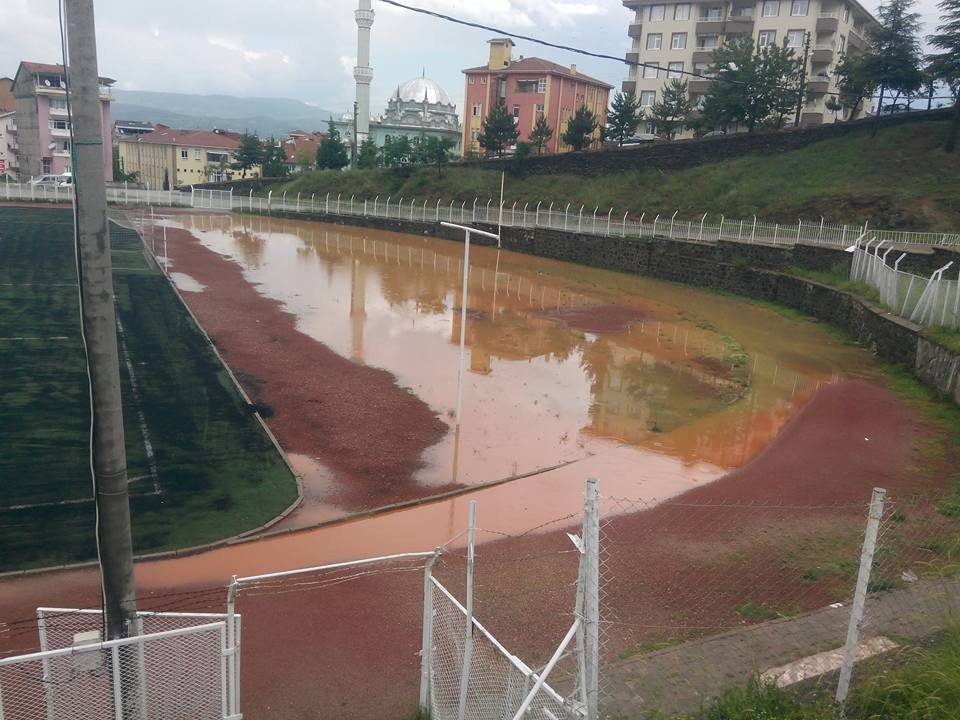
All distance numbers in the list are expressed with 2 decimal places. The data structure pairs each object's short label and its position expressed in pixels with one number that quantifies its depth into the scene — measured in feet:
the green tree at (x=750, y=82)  147.02
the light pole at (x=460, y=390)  46.75
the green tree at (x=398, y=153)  211.20
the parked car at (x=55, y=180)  193.80
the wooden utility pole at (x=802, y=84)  149.77
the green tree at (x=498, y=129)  185.78
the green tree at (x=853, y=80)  138.82
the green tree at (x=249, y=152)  241.96
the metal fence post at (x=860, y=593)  15.46
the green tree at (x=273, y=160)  241.14
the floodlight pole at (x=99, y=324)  16.01
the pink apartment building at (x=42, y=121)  222.07
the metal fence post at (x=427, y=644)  17.65
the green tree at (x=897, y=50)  134.21
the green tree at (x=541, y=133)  186.50
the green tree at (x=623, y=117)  176.04
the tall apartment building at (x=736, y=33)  174.81
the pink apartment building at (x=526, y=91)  220.23
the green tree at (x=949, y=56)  123.54
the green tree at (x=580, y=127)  179.01
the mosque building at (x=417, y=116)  304.30
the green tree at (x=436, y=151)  183.10
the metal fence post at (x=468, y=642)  16.10
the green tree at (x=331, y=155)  221.25
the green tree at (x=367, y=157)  218.38
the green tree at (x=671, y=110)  167.32
